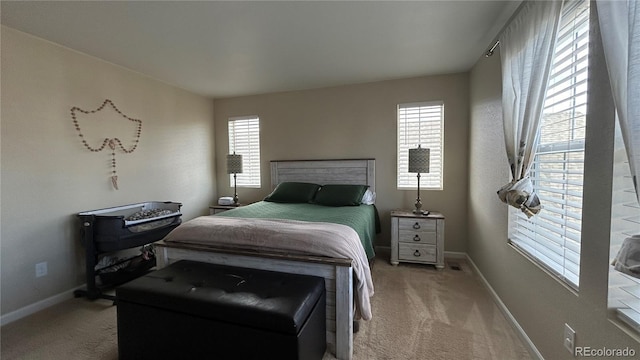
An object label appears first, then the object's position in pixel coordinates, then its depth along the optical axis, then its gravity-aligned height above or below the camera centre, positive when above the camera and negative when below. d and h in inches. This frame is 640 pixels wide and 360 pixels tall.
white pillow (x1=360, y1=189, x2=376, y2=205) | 123.4 -14.5
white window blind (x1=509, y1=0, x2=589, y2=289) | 49.0 +3.2
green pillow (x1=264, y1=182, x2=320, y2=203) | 126.2 -12.1
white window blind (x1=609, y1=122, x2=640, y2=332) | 37.5 -8.9
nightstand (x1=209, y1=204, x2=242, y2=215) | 142.2 -21.9
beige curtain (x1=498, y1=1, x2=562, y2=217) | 54.4 +20.8
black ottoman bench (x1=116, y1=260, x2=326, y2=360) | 48.3 -30.9
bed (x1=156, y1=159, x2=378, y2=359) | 60.7 -22.3
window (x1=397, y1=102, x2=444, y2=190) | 126.4 +16.8
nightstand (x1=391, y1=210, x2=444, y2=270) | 111.7 -32.1
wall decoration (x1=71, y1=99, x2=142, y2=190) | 95.4 +13.1
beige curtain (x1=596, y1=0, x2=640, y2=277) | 32.4 +12.6
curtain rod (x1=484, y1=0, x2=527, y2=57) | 69.1 +45.1
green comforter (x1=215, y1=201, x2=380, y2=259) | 86.8 -17.4
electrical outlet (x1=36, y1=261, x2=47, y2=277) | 85.2 -34.1
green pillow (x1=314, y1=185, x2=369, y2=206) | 116.6 -12.4
